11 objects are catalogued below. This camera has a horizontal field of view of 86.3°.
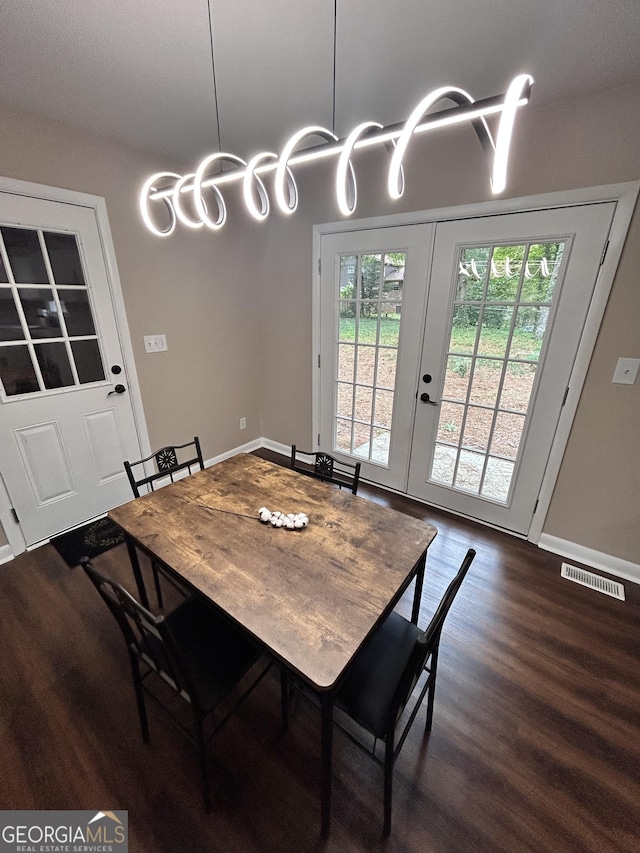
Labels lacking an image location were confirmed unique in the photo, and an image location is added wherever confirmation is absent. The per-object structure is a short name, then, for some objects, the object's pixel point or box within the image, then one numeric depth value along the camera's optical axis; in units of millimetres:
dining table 957
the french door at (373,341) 2400
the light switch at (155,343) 2615
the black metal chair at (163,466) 1782
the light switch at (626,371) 1829
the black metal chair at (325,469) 1751
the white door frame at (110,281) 1940
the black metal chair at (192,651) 1006
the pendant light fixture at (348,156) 803
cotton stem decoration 1413
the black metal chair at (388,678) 919
